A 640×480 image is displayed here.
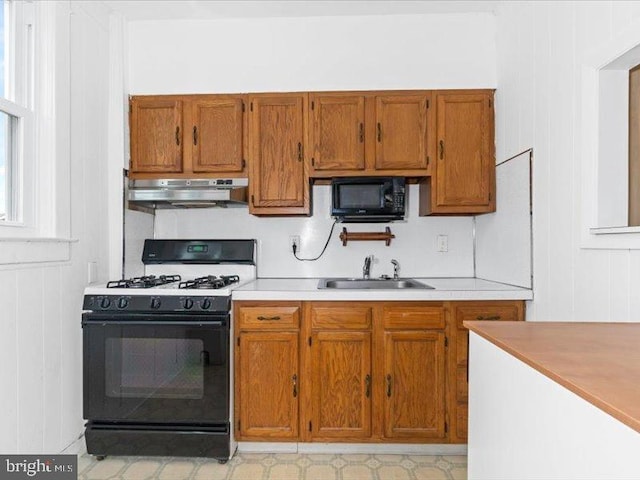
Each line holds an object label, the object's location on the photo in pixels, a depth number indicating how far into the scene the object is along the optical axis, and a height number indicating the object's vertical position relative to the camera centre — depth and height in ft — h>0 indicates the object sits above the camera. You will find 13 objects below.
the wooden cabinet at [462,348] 7.77 -1.99
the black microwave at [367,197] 9.00 +0.85
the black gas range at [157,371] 7.51 -2.36
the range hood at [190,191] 8.59 +0.93
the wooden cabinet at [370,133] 9.00 +2.17
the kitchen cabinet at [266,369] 7.80 -2.40
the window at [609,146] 5.27 +1.17
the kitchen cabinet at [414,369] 7.77 -2.37
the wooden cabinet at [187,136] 9.14 +2.15
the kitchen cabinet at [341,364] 7.79 -2.30
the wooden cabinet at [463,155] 8.91 +1.71
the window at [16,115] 6.76 +1.91
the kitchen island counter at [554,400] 2.31 -1.07
